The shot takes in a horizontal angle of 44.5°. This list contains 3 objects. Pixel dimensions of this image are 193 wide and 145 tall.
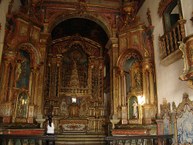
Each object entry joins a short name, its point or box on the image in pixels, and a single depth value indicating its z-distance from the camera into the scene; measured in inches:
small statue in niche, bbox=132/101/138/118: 372.6
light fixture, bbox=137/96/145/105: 362.5
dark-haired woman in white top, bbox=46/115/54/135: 356.5
